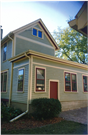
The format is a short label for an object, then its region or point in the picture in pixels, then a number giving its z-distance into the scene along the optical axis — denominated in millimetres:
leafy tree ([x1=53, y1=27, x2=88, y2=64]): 25031
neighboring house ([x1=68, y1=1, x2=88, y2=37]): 2469
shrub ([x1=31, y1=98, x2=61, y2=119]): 7402
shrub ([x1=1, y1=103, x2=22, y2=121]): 7695
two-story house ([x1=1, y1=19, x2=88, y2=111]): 8901
